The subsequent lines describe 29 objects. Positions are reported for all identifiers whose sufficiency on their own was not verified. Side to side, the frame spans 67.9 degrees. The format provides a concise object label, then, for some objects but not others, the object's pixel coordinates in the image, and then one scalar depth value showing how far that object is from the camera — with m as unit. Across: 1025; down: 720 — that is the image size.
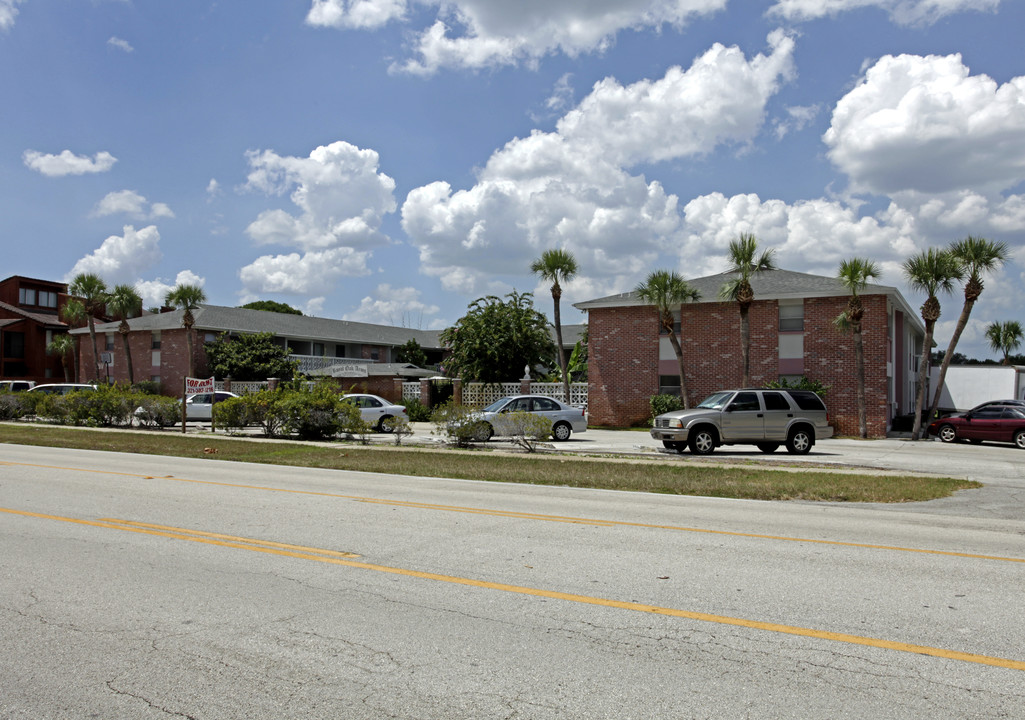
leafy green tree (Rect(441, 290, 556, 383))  37.56
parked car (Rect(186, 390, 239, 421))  33.62
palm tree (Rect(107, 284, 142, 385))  46.91
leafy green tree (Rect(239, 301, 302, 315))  85.44
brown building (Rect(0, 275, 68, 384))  57.78
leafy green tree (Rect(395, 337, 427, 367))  57.00
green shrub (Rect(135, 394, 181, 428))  30.47
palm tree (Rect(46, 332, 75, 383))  56.14
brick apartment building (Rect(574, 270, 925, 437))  28.77
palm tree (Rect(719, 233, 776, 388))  28.23
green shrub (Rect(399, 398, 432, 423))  37.28
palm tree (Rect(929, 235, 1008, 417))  25.72
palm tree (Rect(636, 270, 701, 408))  30.11
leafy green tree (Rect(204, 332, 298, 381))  45.53
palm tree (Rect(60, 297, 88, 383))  52.59
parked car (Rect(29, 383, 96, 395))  35.85
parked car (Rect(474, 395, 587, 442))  23.77
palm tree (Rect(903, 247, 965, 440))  26.41
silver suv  19.92
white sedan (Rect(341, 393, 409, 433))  28.50
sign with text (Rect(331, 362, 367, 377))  41.78
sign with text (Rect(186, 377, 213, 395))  27.47
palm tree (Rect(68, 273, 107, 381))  48.19
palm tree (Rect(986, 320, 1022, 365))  74.50
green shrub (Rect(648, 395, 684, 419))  31.38
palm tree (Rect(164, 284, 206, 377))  43.69
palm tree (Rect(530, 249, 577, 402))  36.00
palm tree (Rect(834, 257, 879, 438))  27.02
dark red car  23.44
